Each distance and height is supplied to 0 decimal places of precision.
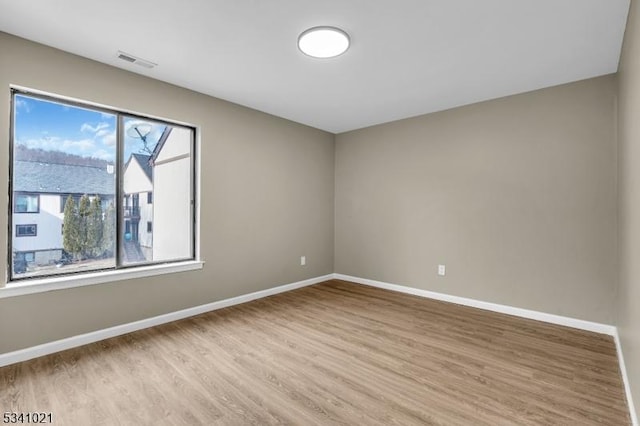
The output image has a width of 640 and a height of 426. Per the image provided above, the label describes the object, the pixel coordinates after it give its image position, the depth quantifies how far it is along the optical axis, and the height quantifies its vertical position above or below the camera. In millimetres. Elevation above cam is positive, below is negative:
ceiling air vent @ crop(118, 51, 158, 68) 2652 +1386
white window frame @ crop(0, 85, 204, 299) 2406 -563
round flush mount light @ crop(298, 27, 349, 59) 2277 +1361
